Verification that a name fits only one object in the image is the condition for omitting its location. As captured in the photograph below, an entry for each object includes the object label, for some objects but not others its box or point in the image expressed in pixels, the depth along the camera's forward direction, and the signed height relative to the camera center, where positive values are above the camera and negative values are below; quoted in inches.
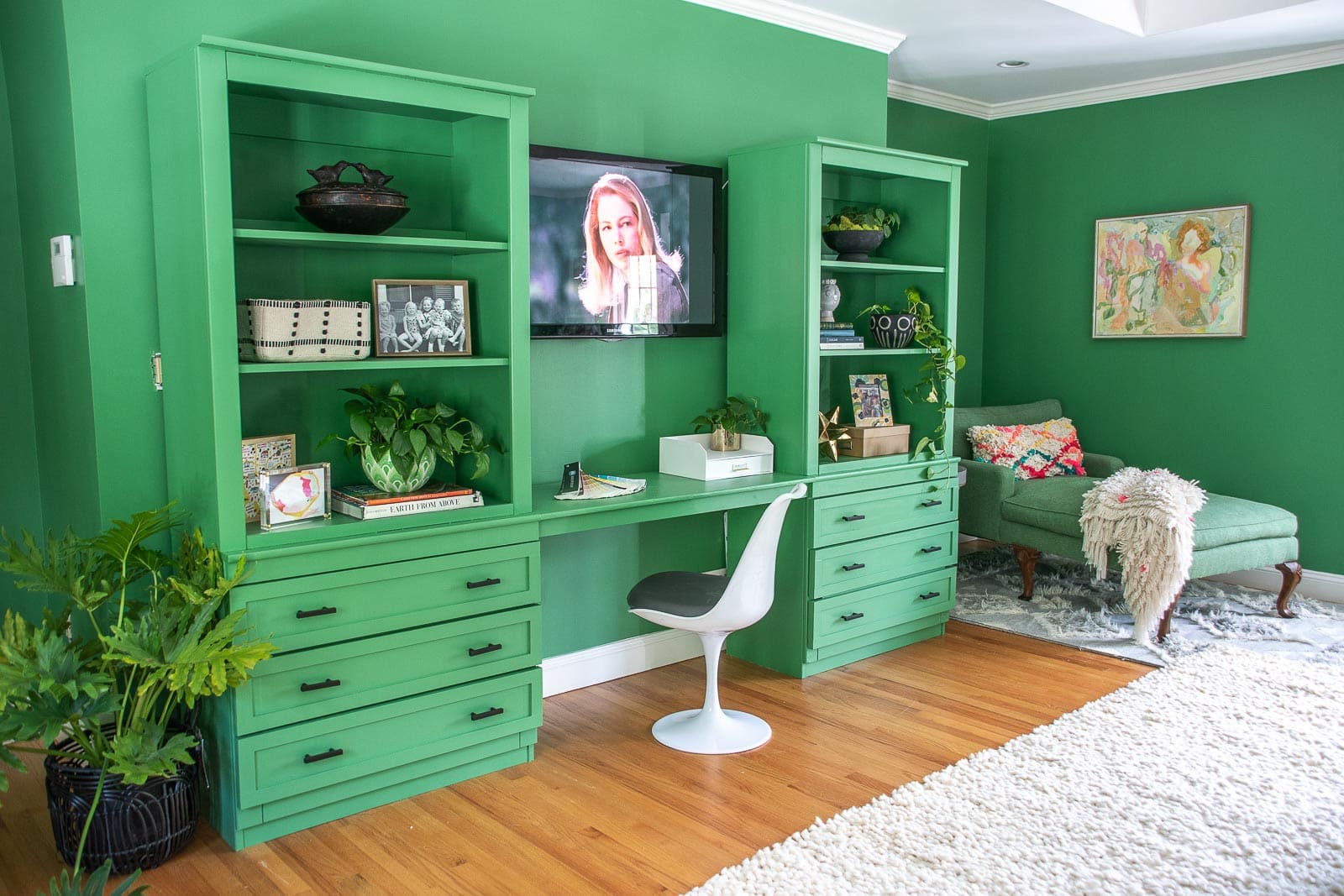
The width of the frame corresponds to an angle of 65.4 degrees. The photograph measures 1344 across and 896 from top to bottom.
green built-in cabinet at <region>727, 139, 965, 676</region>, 146.2 -10.4
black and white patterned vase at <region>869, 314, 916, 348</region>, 161.8 +1.3
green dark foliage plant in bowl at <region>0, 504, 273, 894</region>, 88.1 -28.9
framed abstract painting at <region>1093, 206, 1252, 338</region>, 196.7 +12.1
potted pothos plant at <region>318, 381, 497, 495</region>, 110.2 -10.5
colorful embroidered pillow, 198.5 -21.5
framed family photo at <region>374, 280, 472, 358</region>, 112.3 +2.5
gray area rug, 161.3 -47.1
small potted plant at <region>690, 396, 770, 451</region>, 149.2 -11.8
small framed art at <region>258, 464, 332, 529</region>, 102.7 -15.2
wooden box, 158.9 -15.8
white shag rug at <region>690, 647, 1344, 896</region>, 94.3 -48.2
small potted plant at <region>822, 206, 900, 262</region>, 157.6 +16.0
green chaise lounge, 168.7 -31.7
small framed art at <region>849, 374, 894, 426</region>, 165.8 -9.8
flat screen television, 133.0 +12.4
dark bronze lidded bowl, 103.7 +13.7
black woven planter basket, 93.8 -42.7
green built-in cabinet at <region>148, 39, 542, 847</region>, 97.2 -7.3
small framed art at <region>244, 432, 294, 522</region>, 107.0 -12.4
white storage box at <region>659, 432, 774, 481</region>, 142.1 -16.6
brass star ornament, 156.6 -14.6
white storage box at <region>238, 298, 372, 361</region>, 101.6 +1.1
